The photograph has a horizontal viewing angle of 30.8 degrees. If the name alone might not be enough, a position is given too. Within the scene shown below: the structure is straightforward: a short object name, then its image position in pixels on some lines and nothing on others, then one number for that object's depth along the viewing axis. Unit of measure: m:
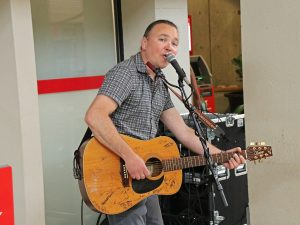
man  2.73
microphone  2.56
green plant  8.79
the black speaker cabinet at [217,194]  3.84
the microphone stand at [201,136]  2.63
